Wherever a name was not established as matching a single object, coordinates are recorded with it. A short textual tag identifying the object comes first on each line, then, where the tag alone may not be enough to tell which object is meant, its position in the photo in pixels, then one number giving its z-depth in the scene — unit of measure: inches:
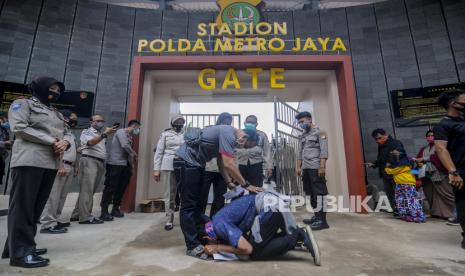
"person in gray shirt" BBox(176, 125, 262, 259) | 85.6
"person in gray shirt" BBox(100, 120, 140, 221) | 145.2
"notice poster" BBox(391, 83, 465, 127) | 216.3
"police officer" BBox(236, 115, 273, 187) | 149.3
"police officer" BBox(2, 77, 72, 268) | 72.9
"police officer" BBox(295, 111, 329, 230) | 125.6
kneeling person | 75.6
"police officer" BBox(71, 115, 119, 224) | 133.8
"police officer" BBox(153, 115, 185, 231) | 137.6
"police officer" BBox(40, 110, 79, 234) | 113.8
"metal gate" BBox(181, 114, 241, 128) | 283.4
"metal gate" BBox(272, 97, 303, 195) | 201.9
